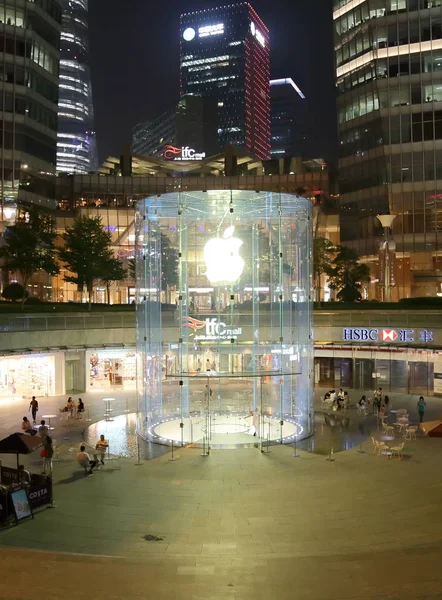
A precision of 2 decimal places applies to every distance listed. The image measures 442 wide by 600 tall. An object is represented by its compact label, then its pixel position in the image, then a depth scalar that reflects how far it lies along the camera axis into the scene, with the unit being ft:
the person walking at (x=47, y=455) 67.72
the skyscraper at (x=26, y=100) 228.02
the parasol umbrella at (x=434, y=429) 86.69
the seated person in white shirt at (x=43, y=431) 81.24
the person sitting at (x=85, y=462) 67.62
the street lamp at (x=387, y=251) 188.65
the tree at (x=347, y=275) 204.74
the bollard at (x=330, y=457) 73.81
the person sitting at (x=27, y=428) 83.30
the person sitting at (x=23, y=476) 56.54
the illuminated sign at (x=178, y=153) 401.70
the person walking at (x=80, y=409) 102.73
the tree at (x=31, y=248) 172.55
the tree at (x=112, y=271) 193.90
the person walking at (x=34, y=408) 100.32
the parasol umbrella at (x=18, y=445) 61.41
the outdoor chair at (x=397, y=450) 73.46
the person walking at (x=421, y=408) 98.78
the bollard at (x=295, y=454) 76.59
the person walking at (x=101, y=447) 71.87
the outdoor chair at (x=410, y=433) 85.35
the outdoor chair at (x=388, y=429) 86.02
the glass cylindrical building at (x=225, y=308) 85.10
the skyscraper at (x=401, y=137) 235.61
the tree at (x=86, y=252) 189.37
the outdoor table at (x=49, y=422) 93.51
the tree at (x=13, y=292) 175.42
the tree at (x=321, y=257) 197.26
